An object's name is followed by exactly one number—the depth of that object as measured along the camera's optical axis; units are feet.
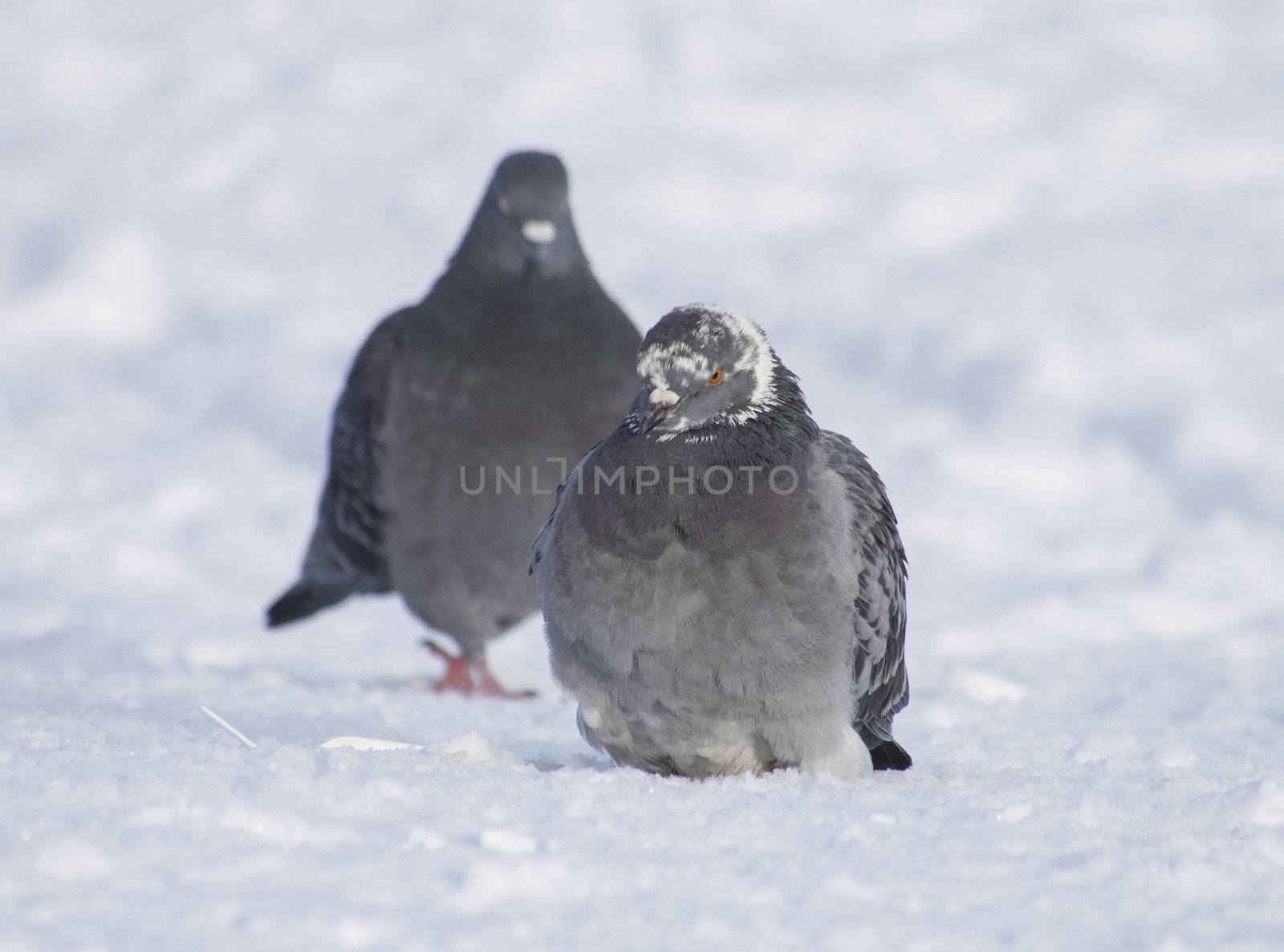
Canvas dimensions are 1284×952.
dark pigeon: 38.04
